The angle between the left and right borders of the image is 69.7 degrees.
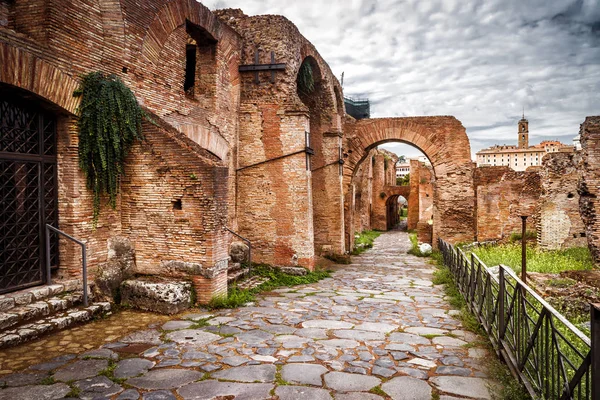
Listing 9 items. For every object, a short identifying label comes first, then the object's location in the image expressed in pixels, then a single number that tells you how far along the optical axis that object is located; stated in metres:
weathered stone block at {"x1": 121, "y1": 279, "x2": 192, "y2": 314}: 5.91
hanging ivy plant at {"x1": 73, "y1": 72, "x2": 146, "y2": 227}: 5.75
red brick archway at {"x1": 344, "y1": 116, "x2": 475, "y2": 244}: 14.38
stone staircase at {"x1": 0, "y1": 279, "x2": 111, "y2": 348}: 4.50
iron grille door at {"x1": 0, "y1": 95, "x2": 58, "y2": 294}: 5.01
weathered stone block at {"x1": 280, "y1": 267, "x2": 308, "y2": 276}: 9.95
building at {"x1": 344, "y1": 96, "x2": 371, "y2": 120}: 39.56
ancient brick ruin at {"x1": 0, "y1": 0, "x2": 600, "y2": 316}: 5.64
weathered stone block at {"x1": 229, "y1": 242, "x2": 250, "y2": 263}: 9.66
